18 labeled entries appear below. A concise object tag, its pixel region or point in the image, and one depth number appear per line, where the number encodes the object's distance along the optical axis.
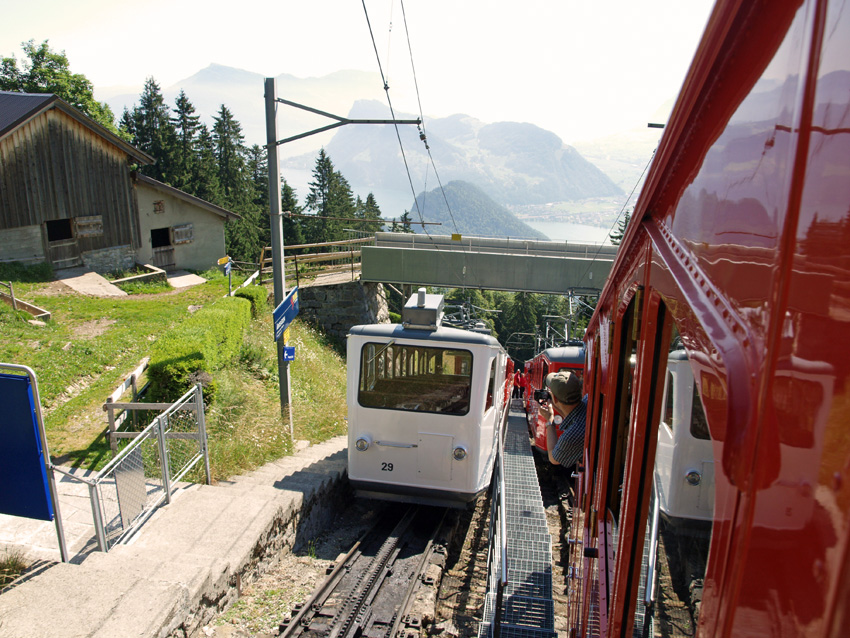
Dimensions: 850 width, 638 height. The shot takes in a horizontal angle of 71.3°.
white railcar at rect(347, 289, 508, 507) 7.52
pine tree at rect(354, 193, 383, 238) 70.44
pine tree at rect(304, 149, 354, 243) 65.06
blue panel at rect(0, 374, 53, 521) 4.64
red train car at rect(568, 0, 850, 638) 0.67
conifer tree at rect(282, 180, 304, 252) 50.81
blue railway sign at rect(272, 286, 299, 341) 9.27
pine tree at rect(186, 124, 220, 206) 46.47
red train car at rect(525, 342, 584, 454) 11.56
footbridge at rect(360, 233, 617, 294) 21.41
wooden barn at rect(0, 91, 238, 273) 19.52
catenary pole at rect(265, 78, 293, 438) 9.32
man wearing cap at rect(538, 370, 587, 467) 4.54
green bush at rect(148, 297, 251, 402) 9.78
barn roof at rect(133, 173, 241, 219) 24.91
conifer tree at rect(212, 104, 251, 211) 55.68
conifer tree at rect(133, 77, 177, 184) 45.94
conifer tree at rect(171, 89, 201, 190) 45.69
